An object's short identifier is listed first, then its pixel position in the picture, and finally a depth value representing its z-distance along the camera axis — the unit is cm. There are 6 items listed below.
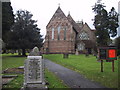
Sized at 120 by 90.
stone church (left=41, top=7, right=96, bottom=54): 5294
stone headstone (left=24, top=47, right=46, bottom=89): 647
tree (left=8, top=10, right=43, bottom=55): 3538
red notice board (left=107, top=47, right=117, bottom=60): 1226
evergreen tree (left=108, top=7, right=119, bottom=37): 4272
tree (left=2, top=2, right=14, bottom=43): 2684
